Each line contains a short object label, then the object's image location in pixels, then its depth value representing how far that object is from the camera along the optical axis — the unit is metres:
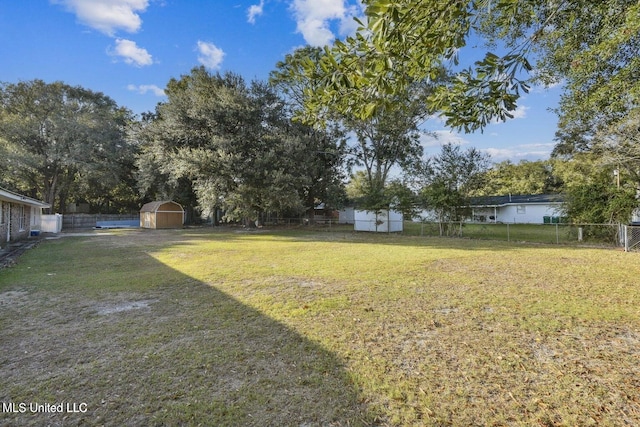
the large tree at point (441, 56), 2.04
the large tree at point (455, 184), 16.61
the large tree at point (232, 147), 20.06
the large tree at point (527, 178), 38.53
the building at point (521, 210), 28.10
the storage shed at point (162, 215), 25.91
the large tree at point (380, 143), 20.70
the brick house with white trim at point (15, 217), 12.33
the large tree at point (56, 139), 26.22
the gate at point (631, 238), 10.68
